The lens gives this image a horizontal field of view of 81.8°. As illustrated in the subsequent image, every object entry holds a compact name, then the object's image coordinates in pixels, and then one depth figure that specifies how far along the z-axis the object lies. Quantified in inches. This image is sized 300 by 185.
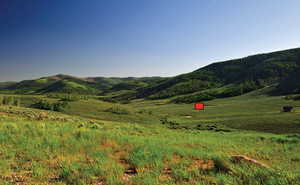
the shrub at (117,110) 2022.6
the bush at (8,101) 2250.4
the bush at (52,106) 1870.1
